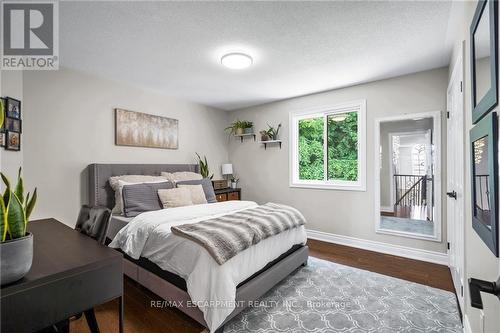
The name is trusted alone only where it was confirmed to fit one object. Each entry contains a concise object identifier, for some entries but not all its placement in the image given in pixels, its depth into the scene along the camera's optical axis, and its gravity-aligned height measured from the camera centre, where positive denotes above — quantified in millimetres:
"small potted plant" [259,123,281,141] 4508 +676
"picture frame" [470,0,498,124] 950 +521
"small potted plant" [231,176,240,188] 4992 -308
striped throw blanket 1716 -535
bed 1649 -871
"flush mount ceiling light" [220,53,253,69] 2531 +1215
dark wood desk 845 -483
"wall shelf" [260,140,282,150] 4437 +509
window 3645 +353
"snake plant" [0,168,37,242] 845 -185
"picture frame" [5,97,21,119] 2324 +641
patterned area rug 1806 -1246
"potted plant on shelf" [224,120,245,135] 4773 +849
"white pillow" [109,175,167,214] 2985 -177
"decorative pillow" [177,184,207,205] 3306 -381
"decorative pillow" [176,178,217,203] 3594 -311
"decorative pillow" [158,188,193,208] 2980 -390
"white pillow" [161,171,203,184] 3630 -127
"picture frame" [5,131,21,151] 2301 +294
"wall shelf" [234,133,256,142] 4788 +696
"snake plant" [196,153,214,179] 4523 +20
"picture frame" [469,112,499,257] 924 -60
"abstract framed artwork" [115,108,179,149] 3480 +628
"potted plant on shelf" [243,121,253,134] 4779 +851
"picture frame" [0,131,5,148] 2219 +295
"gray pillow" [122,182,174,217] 2787 -382
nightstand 4434 -522
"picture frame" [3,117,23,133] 2292 +463
